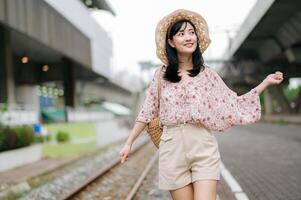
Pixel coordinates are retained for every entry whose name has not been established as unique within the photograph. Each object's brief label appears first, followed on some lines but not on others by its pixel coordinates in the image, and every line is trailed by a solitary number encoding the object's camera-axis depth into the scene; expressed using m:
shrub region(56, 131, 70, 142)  25.25
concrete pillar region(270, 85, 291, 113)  56.41
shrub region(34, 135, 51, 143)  19.73
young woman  3.59
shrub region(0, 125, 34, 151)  16.41
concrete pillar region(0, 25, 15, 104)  25.78
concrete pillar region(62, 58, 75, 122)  39.22
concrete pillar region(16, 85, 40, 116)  43.06
